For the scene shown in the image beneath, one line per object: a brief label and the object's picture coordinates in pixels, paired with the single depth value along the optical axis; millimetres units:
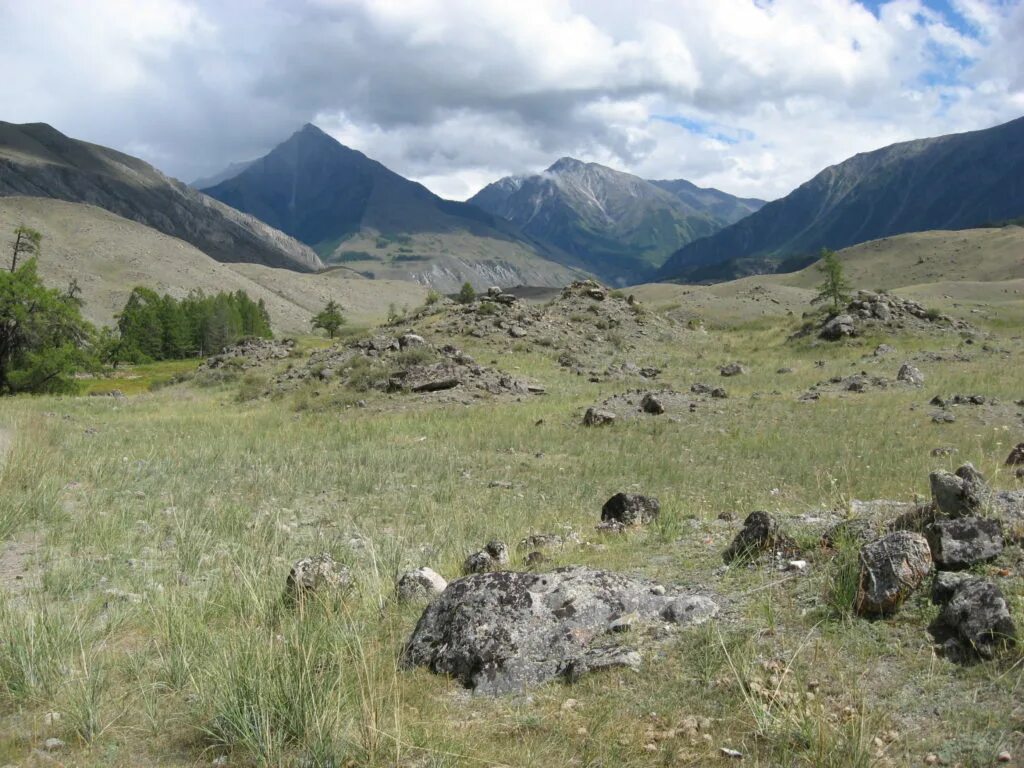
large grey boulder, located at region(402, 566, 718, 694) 4488
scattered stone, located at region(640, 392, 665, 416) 20391
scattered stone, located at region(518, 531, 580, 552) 7660
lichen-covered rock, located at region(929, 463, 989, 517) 5895
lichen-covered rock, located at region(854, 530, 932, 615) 4496
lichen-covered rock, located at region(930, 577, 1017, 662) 3828
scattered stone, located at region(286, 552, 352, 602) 5477
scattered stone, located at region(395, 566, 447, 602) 5750
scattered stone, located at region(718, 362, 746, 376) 30906
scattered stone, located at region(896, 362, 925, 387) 23938
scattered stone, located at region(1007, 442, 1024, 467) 11668
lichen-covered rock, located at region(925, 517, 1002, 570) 4770
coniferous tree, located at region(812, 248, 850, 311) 48094
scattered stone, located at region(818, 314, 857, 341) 38562
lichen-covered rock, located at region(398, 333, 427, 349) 31759
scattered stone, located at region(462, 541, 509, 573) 6723
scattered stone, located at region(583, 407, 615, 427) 19375
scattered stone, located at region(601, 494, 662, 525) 8680
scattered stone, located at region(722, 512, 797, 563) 5828
